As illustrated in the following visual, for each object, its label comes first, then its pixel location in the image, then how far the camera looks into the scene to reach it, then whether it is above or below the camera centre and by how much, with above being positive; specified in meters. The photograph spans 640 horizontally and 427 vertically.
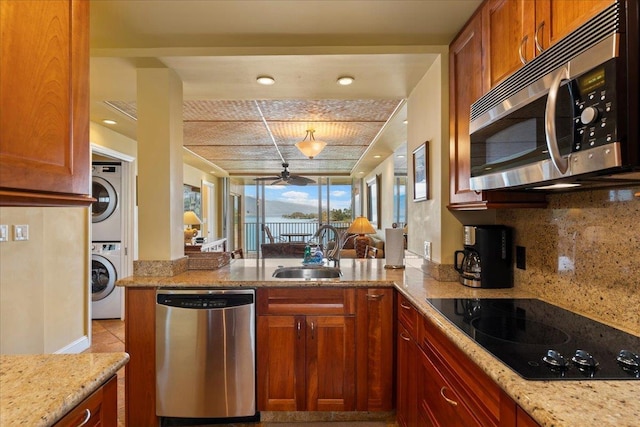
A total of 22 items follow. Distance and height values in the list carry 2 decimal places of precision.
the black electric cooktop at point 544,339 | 0.91 -0.42
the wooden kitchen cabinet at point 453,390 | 0.98 -0.62
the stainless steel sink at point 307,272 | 2.67 -0.45
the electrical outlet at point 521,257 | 1.85 -0.24
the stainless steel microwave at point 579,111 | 0.84 +0.30
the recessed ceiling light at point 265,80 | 2.45 +1.01
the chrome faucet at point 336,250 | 2.77 -0.29
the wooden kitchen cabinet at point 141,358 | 2.08 -0.88
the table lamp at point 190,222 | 5.21 -0.09
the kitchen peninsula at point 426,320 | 0.74 -0.42
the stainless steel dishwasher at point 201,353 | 2.06 -0.85
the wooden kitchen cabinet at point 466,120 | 1.65 +0.55
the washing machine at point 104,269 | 4.26 -0.67
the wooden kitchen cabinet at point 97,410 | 0.90 -0.57
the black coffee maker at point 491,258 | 1.90 -0.24
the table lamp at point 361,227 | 4.67 -0.16
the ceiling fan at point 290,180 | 5.65 +0.63
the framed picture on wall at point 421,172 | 2.34 +0.32
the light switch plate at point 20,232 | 2.61 -0.12
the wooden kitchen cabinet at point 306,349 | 2.13 -0.85
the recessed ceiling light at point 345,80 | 2.47 +1.02
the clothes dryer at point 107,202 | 4.20 +0.18
